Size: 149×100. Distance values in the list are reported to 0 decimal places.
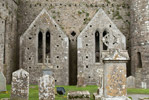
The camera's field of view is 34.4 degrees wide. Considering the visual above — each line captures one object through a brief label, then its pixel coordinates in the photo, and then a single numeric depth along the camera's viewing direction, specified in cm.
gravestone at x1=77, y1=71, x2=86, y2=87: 1762
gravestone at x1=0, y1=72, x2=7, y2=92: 1288
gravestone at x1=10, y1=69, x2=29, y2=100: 1036
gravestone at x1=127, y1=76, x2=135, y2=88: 1816
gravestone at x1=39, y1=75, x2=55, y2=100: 959
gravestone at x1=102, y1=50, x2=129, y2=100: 739
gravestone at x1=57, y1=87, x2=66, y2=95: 1270
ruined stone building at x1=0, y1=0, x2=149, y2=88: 1928
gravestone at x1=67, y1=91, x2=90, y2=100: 1032
